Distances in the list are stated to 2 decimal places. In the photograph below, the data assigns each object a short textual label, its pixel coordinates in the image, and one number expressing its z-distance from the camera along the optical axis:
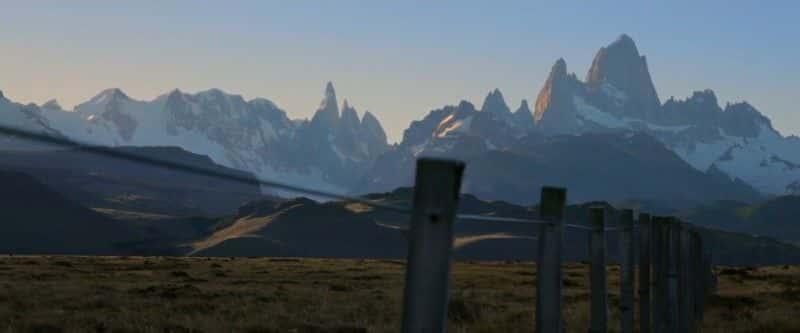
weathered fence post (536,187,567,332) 10.34
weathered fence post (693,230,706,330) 26.74
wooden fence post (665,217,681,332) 18.98
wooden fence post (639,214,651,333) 17.30
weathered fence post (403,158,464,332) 6.55
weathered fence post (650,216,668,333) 18.06
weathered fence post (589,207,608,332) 13.23
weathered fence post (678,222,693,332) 21.28
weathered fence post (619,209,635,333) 15.15
